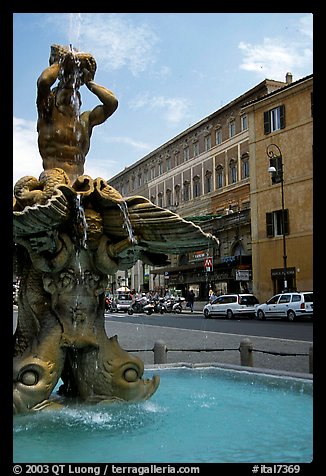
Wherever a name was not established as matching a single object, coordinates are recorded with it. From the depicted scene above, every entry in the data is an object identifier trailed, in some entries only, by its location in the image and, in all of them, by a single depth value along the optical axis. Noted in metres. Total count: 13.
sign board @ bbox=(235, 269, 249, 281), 35.00
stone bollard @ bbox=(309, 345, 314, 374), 8.21
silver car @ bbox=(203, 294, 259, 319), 31.95
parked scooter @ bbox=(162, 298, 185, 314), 41.88
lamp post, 34.78
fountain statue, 5.19
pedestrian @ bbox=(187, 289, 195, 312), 40.44
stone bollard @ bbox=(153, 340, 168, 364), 9.30
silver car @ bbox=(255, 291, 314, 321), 27.09
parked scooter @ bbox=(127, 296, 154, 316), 41.56
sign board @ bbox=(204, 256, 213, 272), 33.00
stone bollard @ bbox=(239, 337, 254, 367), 8.98
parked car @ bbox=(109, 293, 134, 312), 46.66
